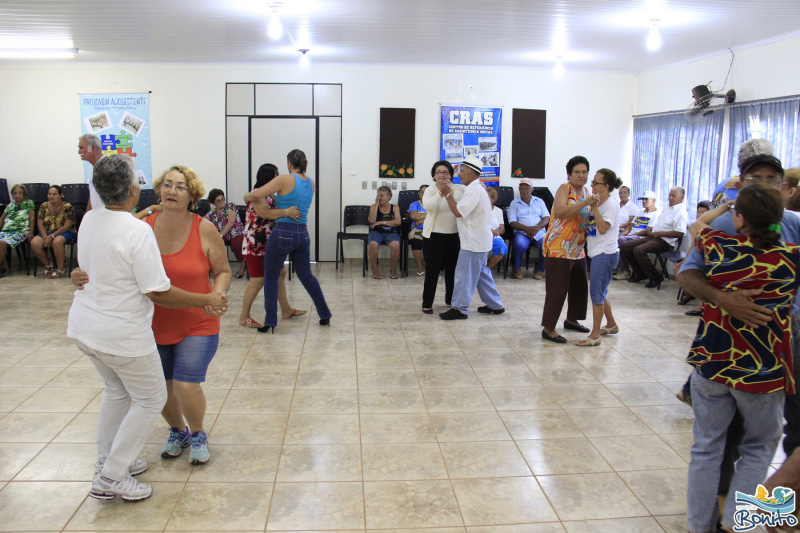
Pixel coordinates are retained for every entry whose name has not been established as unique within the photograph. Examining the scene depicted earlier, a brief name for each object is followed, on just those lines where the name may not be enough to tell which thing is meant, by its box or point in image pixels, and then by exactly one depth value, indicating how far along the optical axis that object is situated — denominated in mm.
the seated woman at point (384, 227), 8320
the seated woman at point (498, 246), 7979
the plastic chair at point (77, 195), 8891
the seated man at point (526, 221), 8477
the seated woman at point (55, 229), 8016
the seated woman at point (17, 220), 8125
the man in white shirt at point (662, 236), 7793
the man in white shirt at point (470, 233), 5680
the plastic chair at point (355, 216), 9141
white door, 9164
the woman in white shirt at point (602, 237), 4895
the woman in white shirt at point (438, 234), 5844
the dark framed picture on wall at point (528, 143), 9430
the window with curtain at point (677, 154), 7699
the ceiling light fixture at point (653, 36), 6023
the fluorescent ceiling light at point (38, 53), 8039
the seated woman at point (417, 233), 8469
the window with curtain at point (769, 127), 6477
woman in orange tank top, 2752
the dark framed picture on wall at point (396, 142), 9250
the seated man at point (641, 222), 8414
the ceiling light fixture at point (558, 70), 7965
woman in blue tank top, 5066
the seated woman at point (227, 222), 8172
